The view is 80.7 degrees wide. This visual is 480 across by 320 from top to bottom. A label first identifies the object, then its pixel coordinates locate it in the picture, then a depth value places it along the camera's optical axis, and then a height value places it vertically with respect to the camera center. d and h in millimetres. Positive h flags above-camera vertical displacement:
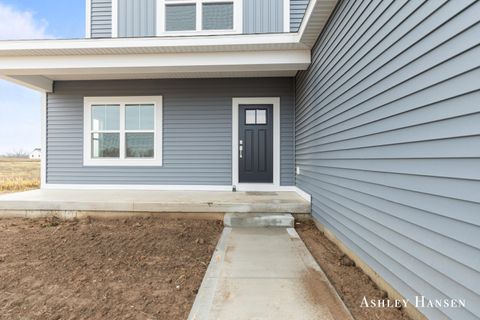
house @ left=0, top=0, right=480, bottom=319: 1630 +617
